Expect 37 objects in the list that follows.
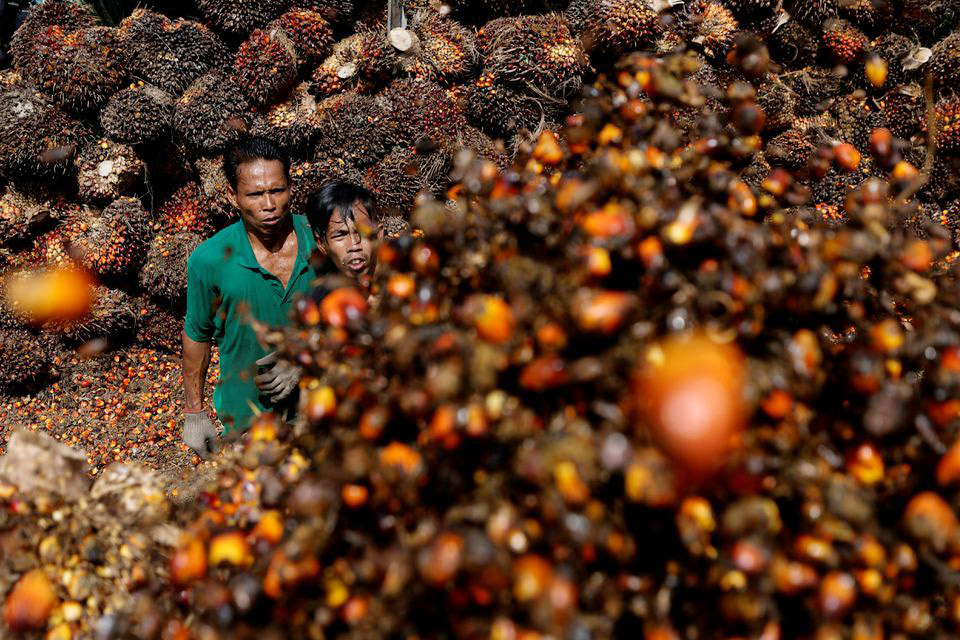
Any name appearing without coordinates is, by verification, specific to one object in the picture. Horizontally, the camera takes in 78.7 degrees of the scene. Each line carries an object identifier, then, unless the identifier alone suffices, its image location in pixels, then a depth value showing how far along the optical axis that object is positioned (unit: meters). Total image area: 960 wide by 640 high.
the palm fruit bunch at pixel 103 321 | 4.36
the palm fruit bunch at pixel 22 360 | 4.20
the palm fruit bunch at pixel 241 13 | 4.19
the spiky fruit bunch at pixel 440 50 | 4.17
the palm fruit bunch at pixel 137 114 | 4.07
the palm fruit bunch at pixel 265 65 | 4.05
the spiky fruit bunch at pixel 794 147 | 3.94
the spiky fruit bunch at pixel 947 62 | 3.96
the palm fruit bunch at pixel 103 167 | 4.20
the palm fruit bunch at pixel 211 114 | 4.05
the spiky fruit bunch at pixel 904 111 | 4.06
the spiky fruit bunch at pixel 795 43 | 4.07
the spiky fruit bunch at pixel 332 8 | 4.20
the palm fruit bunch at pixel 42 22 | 4.20
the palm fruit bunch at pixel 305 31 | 4.07
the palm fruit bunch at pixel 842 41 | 4.02
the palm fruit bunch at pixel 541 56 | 3.93
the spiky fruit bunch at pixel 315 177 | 4.10
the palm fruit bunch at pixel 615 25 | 3.89
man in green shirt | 2.35
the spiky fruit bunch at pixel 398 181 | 3.98
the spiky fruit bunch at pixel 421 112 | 4.06
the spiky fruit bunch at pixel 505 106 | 4.05
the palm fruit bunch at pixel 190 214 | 4.41
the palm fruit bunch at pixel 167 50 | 4.18
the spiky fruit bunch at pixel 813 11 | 3.99
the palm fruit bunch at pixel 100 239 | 4.25
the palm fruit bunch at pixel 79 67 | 4.05
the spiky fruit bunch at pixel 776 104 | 3.93
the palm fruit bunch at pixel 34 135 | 3.95
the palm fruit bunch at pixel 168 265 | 4.33
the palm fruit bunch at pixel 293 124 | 4.13
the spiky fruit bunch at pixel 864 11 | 4.09
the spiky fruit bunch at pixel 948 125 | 3.95
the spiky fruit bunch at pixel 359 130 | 4.11
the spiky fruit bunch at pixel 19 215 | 4.12
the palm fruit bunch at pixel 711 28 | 4.03
